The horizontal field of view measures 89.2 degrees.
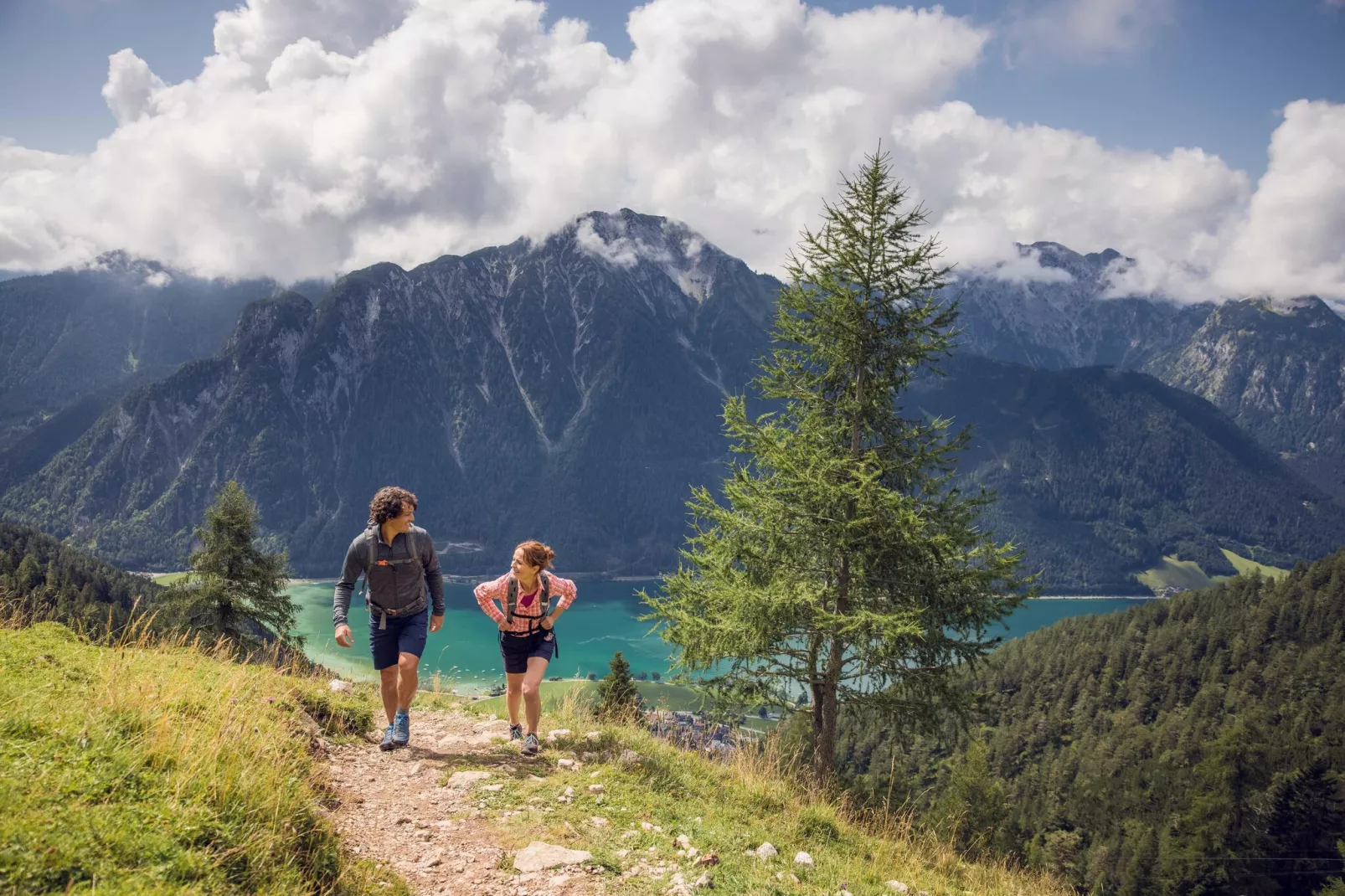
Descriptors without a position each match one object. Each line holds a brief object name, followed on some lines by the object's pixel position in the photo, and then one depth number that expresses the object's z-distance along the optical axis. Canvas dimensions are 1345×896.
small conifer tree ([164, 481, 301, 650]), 24.59
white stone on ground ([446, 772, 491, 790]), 7.41
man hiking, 8.23
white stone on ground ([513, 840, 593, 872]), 5.69
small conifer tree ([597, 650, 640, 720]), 12.19
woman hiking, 8.84
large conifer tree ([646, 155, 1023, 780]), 11.59
